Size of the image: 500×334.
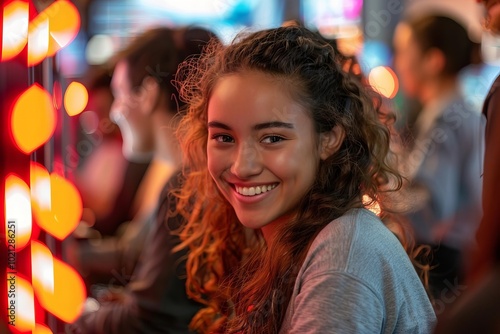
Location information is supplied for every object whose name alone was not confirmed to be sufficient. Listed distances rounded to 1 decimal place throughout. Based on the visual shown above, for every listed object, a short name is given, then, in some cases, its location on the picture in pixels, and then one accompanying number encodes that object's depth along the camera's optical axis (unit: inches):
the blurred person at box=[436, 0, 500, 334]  27.9
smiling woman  44.8
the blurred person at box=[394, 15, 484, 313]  93.9
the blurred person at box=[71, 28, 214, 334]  73.4
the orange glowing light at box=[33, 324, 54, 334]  53.6
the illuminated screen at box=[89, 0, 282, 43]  89.5
